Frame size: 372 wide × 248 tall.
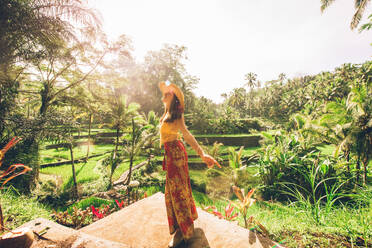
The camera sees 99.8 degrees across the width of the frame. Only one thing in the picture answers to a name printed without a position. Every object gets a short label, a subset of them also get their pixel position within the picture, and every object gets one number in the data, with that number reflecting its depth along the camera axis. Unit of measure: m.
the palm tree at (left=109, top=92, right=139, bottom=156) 8.64
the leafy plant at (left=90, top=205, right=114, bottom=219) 3.16
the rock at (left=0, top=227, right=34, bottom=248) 1.15
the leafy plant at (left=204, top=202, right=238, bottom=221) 2.55
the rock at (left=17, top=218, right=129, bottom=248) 1.34
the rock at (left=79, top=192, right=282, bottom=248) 1.64
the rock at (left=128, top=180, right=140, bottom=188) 3.68
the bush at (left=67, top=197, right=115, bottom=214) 4.30
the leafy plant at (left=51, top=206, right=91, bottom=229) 3.18
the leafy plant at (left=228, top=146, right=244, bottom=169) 5.98
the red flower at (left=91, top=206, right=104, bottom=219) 3.12
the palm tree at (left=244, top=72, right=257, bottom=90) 41.17
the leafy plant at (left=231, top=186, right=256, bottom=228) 1.88
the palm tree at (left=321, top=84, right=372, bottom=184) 3.70
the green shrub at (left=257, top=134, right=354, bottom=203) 4.39
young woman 1.66
